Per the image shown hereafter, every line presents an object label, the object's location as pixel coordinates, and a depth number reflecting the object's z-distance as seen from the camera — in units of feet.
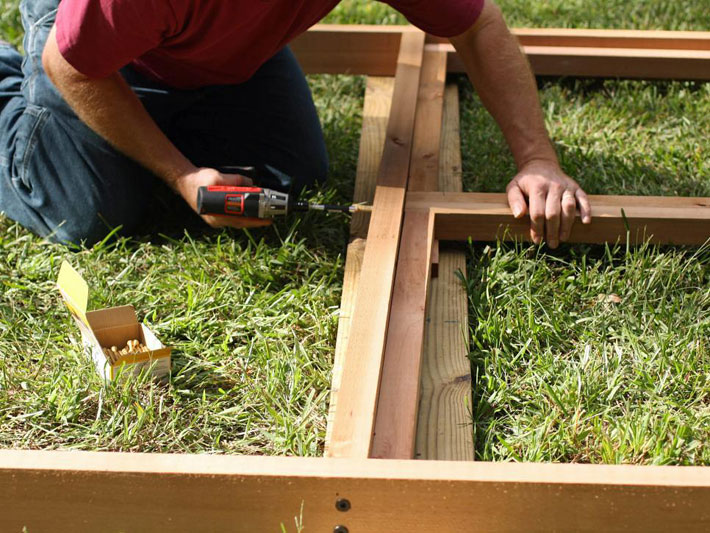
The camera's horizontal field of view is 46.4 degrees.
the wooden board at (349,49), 12.41
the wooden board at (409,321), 5.80
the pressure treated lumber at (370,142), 9.09
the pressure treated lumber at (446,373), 6.13
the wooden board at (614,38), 12.36
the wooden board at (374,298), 5.65
